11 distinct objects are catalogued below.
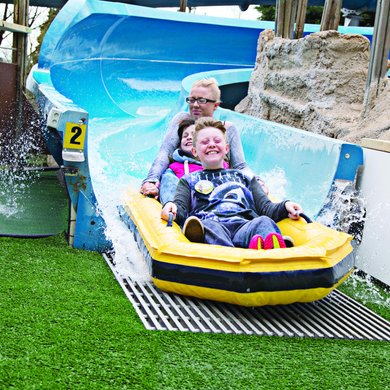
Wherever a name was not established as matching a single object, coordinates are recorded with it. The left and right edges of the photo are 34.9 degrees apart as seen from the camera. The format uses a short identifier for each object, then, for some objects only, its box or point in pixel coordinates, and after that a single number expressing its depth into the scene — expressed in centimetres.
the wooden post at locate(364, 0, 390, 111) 404
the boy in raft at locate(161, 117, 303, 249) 269
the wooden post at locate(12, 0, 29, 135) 576
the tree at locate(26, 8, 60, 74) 1239
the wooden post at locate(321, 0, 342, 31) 507
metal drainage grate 231
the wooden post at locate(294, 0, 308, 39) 558
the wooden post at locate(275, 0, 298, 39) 576
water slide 326
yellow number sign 312
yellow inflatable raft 236
